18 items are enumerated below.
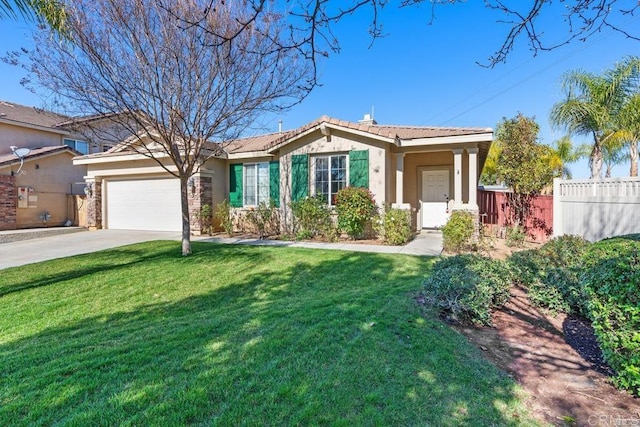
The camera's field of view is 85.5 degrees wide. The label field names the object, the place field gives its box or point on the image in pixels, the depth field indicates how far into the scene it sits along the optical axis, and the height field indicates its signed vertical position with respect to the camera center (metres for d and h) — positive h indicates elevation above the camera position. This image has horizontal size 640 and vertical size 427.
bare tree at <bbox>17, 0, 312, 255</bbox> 7.96 +3.45
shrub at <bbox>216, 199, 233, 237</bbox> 13.47 -0.36
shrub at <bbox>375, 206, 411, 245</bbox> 10.62 -0.61
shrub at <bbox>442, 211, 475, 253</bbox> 9.66 -0.72
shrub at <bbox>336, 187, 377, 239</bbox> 11.26 -0.05
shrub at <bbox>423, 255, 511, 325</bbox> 4.23 -1.08
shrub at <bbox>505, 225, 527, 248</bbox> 10.88 -1.03
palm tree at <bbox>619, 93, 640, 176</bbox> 11.84 +3.06
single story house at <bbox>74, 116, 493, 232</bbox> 11.88 +1.33
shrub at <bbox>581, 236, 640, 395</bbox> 2.84 -0.94
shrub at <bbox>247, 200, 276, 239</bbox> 13.15 -0.35
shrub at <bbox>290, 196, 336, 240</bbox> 11.92 -0.39
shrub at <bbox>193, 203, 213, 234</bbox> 13.91 -0.44
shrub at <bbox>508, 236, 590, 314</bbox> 4.65 -1.01
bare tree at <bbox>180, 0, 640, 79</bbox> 3.23 +1.82
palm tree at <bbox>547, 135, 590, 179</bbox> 20.70 +3.29
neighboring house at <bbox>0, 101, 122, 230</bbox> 15.52 +1.76
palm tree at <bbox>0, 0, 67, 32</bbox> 4.75 +3.24
